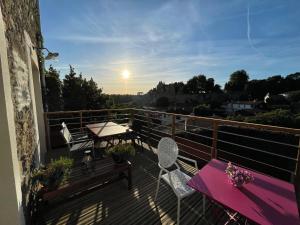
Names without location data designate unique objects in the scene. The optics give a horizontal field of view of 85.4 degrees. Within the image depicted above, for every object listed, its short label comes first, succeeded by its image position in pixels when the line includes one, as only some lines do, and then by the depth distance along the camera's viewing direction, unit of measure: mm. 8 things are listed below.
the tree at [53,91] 6312
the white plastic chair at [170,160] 2062
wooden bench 1981
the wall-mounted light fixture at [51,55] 4097
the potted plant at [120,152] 2578
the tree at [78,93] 7570
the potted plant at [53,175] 1913
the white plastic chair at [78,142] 3371
